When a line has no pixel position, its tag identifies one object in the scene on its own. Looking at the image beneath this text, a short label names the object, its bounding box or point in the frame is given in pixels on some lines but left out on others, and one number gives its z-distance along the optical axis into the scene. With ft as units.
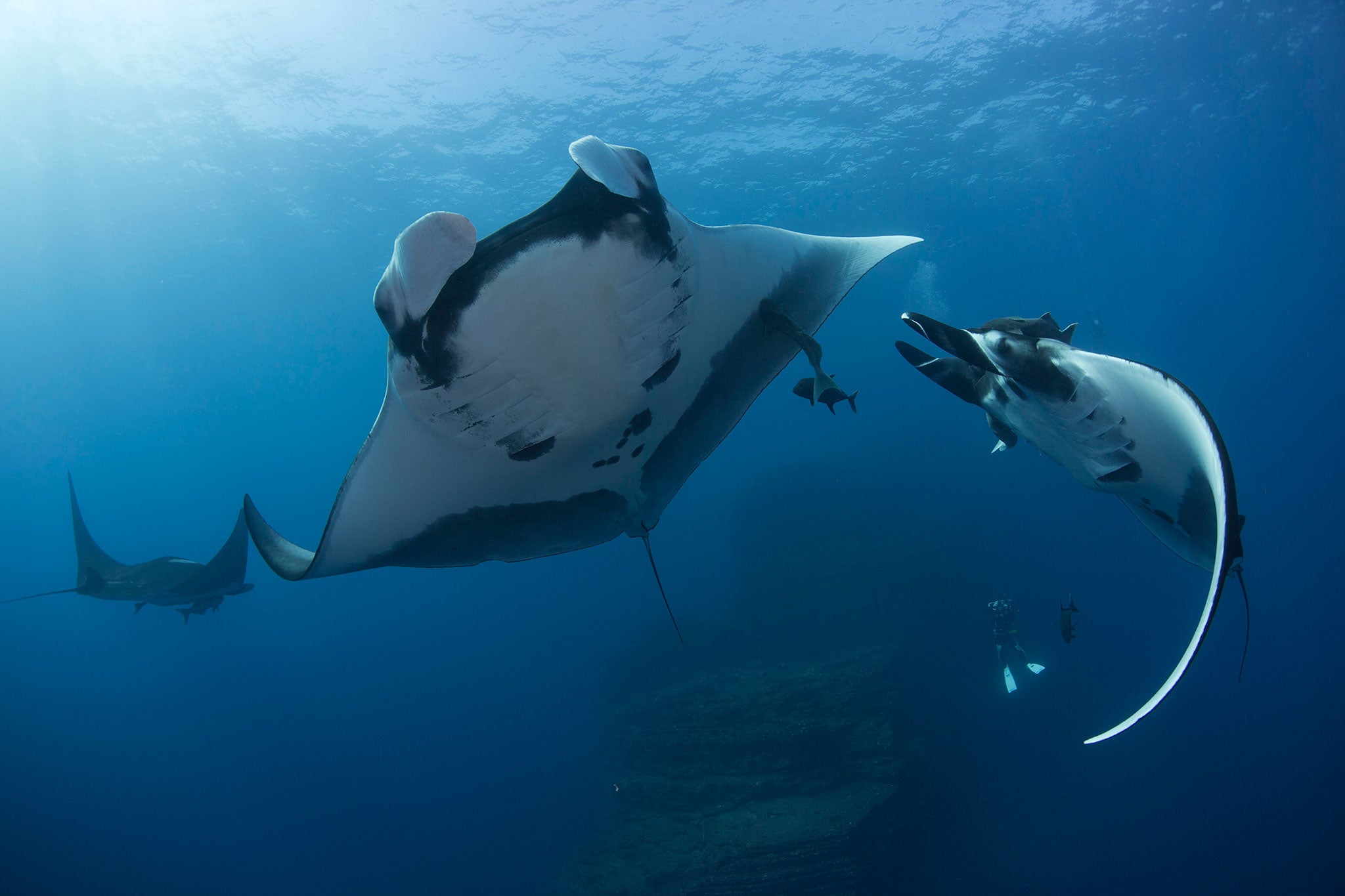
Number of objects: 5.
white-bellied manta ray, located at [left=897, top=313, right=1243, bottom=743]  5.26
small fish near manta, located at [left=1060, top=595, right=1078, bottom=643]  20.17
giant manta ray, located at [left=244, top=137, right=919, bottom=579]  5.47
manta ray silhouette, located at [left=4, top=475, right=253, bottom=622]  30.94
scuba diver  35.40
